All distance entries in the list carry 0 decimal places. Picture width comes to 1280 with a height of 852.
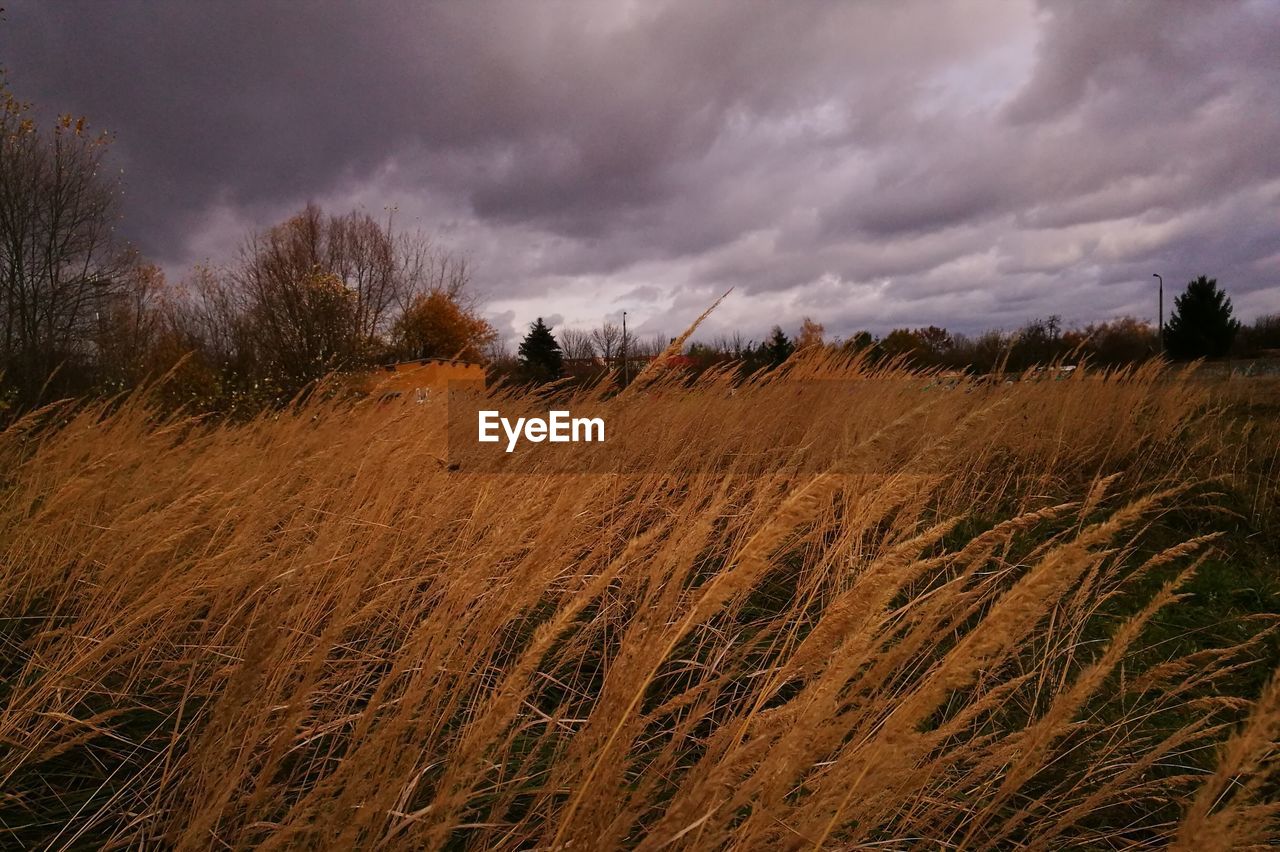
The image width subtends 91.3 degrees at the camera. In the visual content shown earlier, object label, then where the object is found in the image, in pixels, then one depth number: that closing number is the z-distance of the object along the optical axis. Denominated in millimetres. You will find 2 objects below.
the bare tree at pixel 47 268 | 12469
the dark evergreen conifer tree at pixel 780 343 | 38750
